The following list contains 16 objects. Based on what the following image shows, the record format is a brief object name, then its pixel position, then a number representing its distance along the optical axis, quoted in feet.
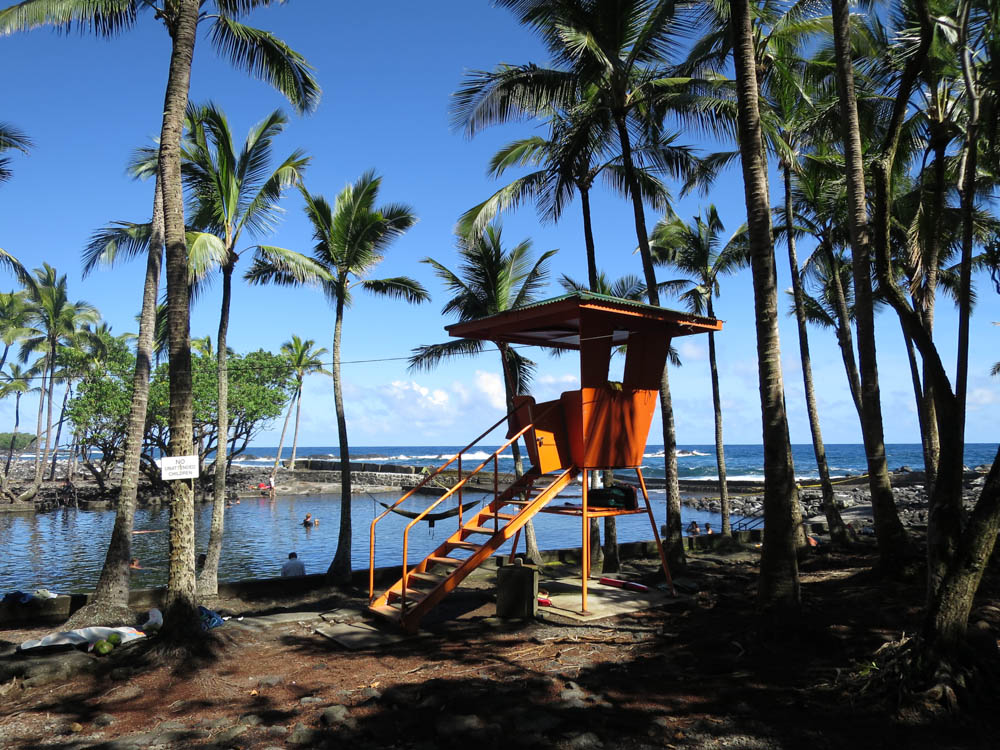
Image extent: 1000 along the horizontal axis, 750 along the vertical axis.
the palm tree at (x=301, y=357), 187.59
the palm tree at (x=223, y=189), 48.57
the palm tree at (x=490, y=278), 63.21
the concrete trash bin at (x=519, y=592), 34.55
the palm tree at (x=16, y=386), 175.74
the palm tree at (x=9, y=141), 52.13
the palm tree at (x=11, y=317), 137.49
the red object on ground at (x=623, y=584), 40.32
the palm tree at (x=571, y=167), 52.80
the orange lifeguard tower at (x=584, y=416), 35.78
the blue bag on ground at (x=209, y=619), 32.92
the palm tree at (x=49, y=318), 129.80
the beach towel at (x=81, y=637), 28.94
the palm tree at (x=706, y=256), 75.05
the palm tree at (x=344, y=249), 56.34
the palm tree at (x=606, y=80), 46.24
